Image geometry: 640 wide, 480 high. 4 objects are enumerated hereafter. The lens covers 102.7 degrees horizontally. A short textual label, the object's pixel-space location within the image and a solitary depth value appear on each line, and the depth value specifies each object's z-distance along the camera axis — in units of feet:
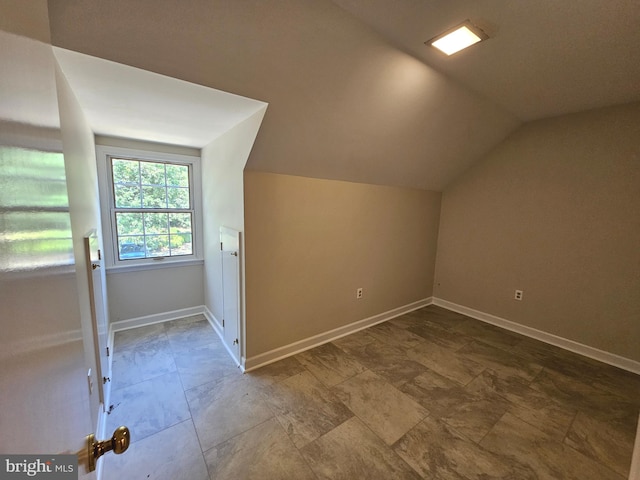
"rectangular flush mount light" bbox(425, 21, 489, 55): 4.92
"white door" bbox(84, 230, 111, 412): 5.15
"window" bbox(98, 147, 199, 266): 9.42
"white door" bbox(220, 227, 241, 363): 7.66
